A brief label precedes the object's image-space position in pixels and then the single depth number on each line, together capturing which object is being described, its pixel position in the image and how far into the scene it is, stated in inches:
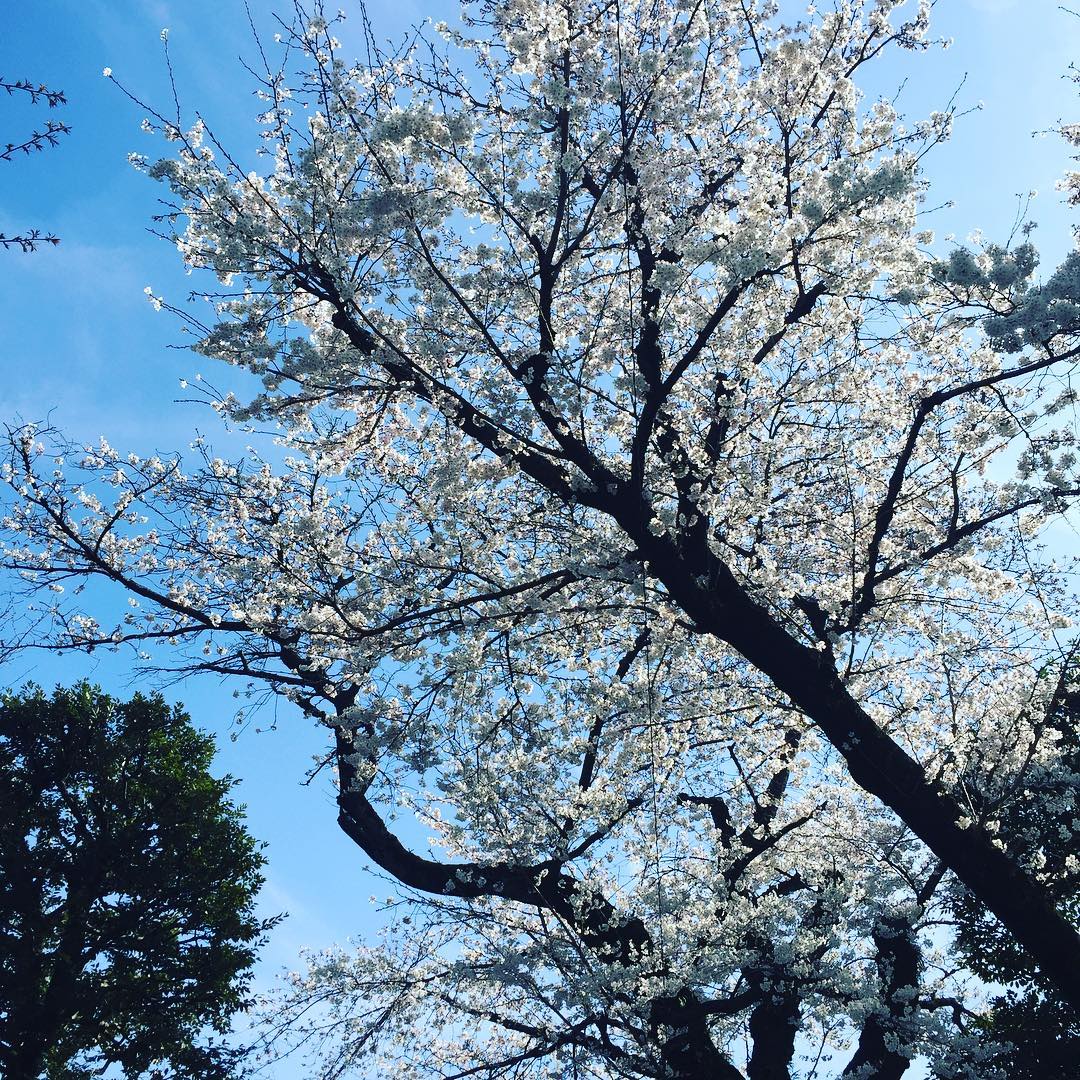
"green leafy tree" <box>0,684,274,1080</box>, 532.1
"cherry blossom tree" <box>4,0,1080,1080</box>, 281.3
